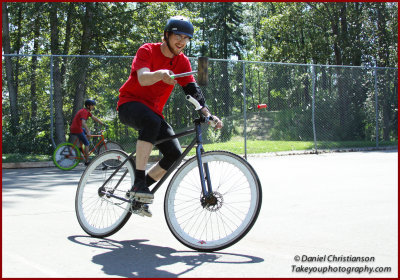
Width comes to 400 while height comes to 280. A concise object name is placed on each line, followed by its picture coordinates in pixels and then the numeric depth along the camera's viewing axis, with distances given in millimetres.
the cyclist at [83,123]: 13219
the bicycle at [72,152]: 13227
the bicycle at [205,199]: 4273
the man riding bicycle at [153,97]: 4477
